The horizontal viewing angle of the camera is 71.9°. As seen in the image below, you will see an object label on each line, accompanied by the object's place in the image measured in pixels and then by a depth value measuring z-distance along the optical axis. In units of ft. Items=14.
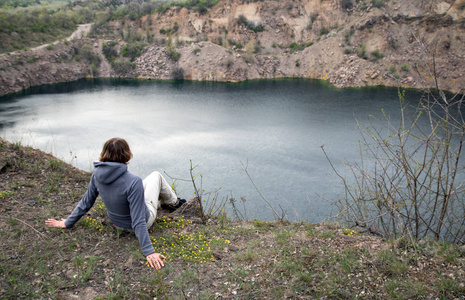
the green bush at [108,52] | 116.98
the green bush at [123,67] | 112.27
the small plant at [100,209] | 14.39
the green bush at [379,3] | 103.79
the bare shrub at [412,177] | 12.98
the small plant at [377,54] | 95.40
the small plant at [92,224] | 12.92
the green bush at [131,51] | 116.78
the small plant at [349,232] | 15.15
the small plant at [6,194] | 14.46
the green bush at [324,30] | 118.11
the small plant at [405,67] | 88.25
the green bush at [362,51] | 97.74
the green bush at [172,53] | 111.24
